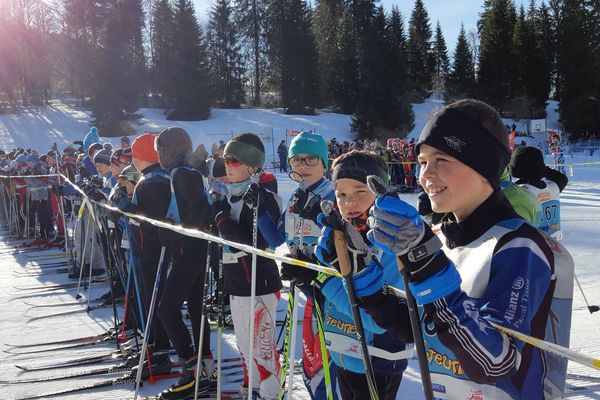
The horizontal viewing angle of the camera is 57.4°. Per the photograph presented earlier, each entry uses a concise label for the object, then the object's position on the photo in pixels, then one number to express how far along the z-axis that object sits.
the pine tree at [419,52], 59.31
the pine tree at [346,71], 49.53
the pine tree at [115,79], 38.66
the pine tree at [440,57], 72.77
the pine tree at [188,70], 43.97
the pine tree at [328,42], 50.75
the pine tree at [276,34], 49.22
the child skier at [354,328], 2.55
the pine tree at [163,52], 45.16
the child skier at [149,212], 4.96
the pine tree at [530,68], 54.88
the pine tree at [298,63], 48.25
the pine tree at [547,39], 55.92
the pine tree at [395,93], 46.06
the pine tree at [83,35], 39.22
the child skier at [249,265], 3.94
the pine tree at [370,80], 44.97
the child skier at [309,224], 2.82
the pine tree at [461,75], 55.31
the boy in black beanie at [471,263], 1.43
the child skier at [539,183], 5.24
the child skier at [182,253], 4.55
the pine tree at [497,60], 53.19
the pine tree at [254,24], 54.47
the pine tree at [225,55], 51.50
